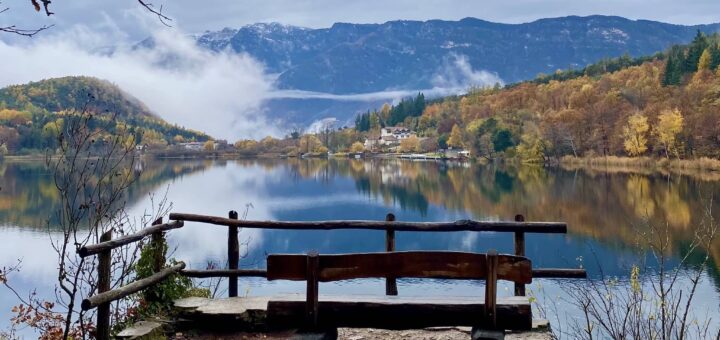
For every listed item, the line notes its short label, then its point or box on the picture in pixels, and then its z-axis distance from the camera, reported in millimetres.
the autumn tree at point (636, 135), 74000
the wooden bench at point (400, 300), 5125
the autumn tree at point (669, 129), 67375
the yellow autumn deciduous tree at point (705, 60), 96000
